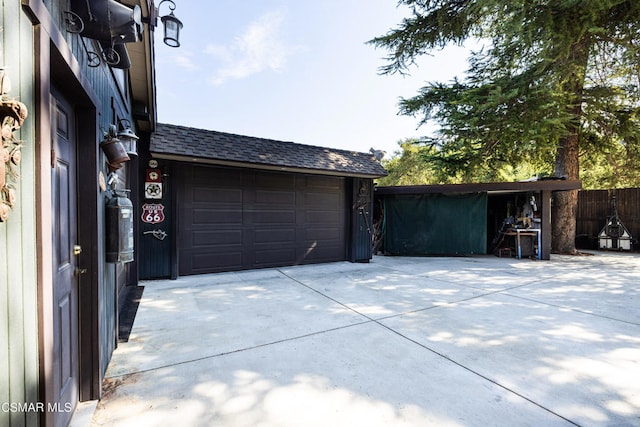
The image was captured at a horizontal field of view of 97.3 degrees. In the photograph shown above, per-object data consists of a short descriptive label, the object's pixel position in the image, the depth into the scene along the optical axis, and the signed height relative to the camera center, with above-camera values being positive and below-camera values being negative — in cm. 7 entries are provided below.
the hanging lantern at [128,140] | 256 +66
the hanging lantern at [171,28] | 270 +177
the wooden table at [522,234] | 764 -70
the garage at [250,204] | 509 +12
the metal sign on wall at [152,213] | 497 -6
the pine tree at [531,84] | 518 +317
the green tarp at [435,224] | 816 -45
